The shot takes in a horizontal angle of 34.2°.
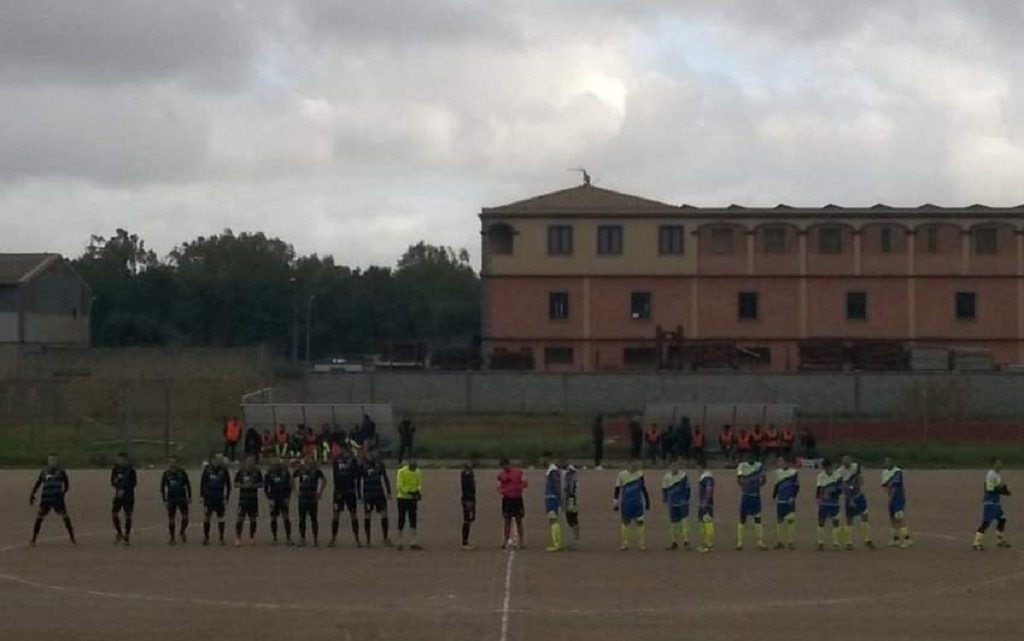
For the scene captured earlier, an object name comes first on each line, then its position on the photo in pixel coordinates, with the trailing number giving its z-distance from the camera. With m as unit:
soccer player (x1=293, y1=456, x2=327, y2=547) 31.66
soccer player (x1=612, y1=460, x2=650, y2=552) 31.12
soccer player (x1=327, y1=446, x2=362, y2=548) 31.97
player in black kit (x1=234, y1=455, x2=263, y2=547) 31.89
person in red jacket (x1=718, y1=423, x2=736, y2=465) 59.19
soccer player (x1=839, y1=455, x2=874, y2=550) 31.52
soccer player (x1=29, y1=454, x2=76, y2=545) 31.31
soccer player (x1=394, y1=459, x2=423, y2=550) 31.05
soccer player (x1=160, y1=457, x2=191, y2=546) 31.89
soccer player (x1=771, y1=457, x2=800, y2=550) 31.81
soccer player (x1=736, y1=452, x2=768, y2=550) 31.55
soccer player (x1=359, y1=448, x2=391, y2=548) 31.81
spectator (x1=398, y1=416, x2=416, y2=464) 56.38
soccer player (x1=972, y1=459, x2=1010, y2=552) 30.89
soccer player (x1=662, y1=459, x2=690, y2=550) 31.48
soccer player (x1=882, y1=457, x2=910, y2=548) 31.41
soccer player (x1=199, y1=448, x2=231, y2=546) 32.06
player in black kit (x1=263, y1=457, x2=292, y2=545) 32.09
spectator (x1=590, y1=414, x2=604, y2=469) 56.97
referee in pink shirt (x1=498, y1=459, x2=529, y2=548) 31.06
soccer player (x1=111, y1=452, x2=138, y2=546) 31.81
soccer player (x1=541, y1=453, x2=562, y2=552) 31.02
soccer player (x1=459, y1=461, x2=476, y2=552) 30.80
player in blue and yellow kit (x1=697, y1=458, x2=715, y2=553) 31.00
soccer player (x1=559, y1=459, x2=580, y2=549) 31.48
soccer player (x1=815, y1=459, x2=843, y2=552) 31.47
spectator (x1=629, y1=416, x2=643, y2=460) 59.06
